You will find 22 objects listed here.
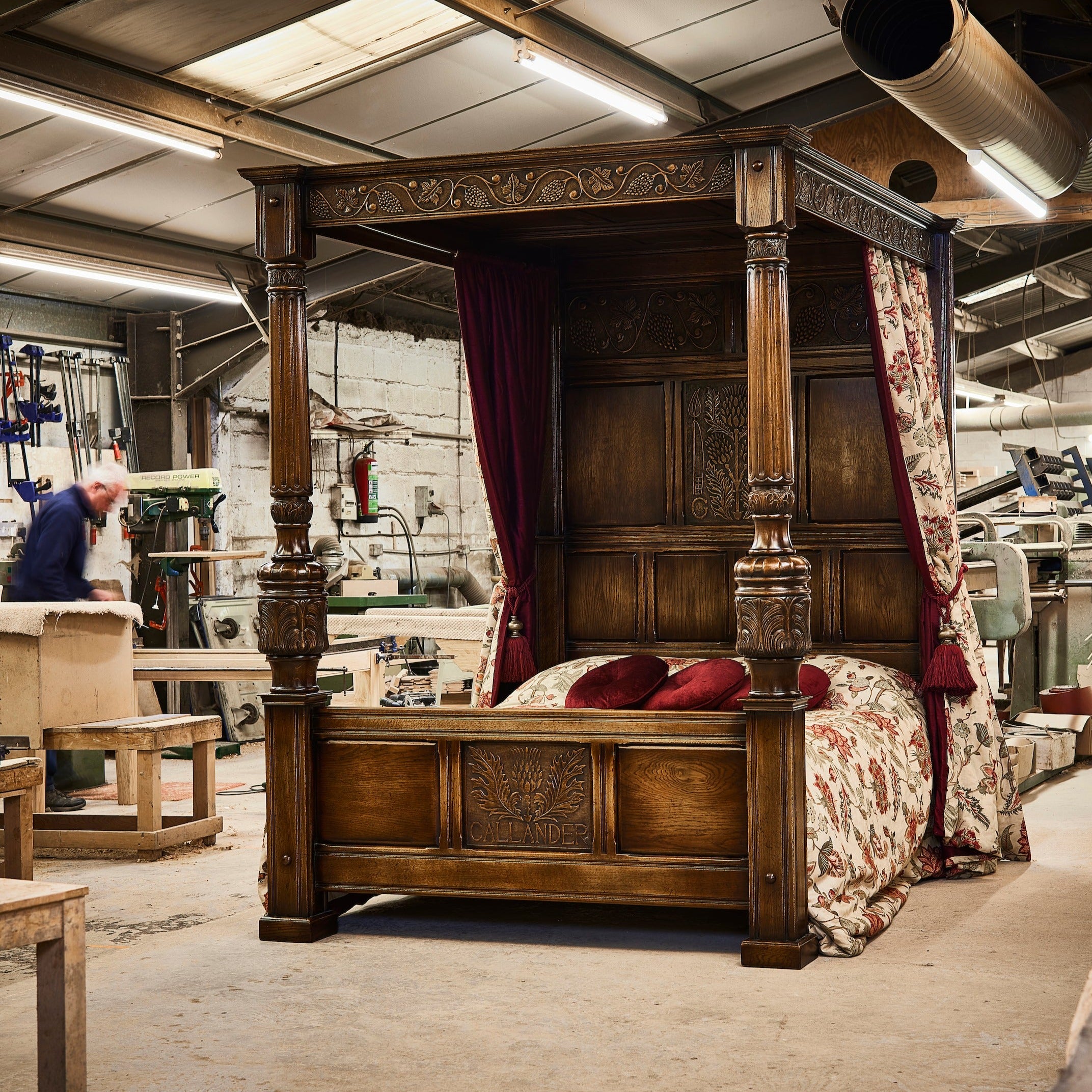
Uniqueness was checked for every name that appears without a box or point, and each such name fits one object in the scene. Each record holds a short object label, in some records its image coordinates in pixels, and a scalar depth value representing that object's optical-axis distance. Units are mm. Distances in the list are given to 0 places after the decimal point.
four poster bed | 4488
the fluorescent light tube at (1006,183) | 6691
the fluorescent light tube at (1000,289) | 13289
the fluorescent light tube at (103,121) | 6074
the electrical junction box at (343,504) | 11594
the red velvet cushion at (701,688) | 4891
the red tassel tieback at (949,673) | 5609
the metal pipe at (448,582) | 11988
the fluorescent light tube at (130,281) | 8172
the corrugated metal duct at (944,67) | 5637
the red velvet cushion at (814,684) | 5410
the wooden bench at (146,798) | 6324
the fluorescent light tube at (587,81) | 6441
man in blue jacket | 7383
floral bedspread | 4582
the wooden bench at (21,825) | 5164
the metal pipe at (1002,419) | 15203
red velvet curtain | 5836
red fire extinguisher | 11609
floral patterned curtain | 5637
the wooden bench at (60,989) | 2926
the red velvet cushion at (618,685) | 5090
